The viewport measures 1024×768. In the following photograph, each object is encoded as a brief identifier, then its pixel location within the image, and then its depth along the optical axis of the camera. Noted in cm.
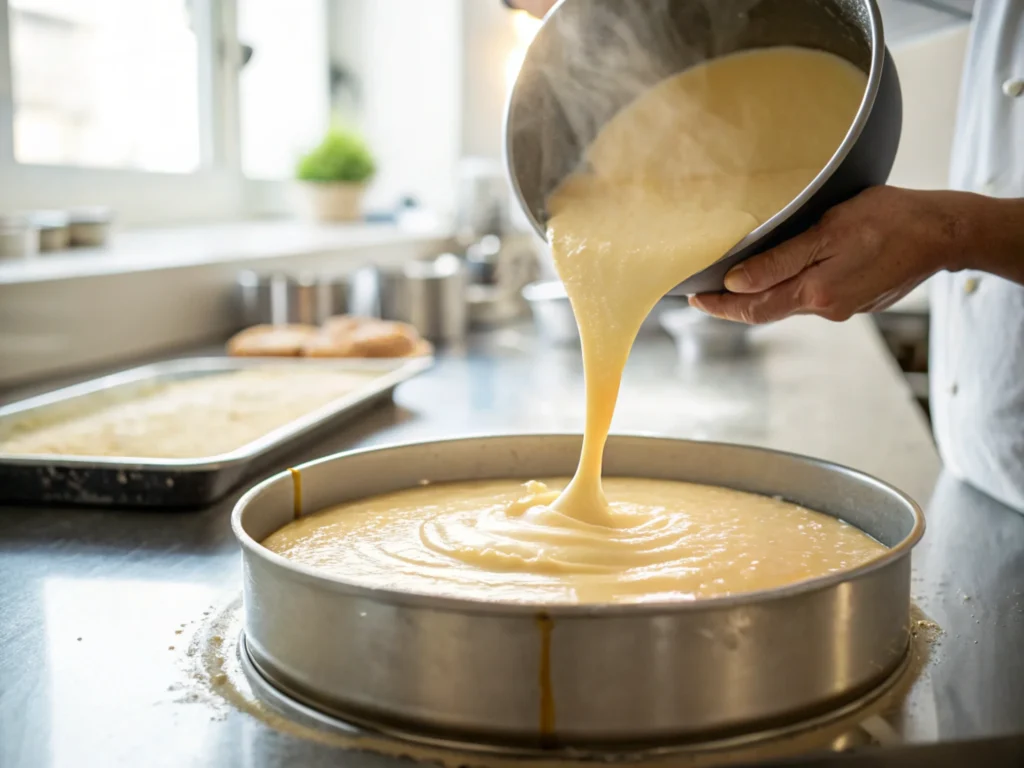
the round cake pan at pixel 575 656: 65
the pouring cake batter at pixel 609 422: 89
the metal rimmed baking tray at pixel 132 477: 117
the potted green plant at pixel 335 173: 385
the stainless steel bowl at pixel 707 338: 243
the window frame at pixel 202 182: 263
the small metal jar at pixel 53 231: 236
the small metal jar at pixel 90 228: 247
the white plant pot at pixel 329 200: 390
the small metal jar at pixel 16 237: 211
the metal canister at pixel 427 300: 266
